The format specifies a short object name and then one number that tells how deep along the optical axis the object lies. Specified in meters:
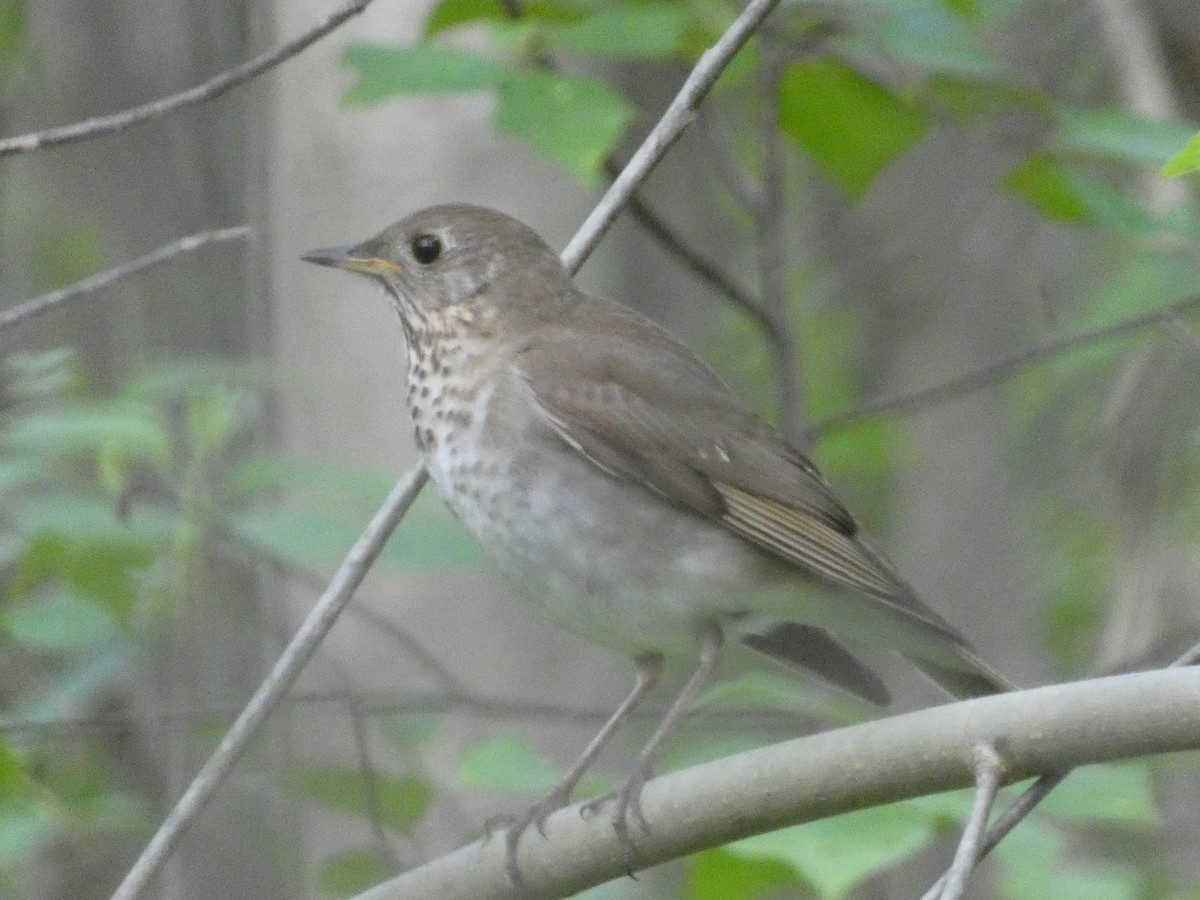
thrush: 7.55
